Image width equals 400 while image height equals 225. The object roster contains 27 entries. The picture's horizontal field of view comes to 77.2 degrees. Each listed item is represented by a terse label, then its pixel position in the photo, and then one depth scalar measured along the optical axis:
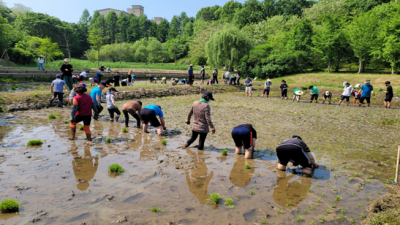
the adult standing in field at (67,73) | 14.34
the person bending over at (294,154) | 6.18
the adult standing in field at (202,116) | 7.71
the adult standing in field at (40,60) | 28.59
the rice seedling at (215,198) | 4.79
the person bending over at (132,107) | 10.29
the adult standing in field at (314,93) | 21.36
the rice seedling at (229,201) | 4.79
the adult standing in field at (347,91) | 19.47
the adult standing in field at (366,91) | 18.30
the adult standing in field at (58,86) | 13.40
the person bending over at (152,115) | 9.37
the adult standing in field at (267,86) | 23.88
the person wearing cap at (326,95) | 20.96
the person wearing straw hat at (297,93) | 21.63
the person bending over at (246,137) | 7.23
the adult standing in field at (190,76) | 25.10
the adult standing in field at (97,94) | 11.28
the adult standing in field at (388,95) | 17.19
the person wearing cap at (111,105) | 11.12
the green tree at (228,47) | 41.00
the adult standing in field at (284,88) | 22.47
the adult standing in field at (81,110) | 8.18
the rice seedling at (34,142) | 7.68
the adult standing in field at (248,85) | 24.06
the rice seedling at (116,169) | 6.01
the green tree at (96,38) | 58.63
